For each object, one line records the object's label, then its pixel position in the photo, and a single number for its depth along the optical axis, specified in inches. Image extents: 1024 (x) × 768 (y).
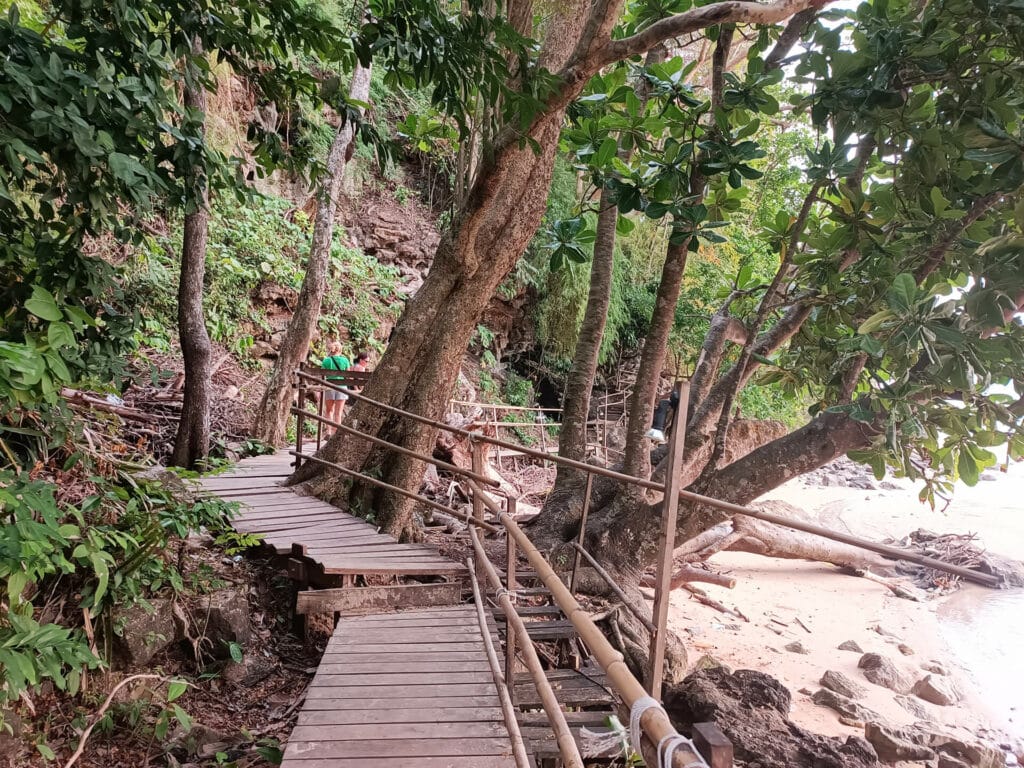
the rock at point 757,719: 138.9
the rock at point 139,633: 113.9
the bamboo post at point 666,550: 72.0
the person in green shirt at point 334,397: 324.2
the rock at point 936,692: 227.9
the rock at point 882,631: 291.3
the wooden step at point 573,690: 129.9
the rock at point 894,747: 161.8
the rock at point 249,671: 132.9
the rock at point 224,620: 134.2
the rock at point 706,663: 215.3
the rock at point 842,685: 217.6
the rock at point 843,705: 198.1
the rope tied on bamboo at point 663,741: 35.0
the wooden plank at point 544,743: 109.2
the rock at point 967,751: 168.9
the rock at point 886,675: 233.3
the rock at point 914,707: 213.6
